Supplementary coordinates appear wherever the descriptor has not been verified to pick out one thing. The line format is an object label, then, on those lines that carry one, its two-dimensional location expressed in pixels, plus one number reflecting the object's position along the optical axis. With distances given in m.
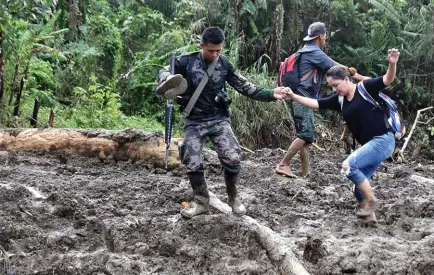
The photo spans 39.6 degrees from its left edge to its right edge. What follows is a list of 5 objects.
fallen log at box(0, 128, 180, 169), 8.89
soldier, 5.56
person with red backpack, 7.60
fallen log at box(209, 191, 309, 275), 4.54
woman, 5.70
